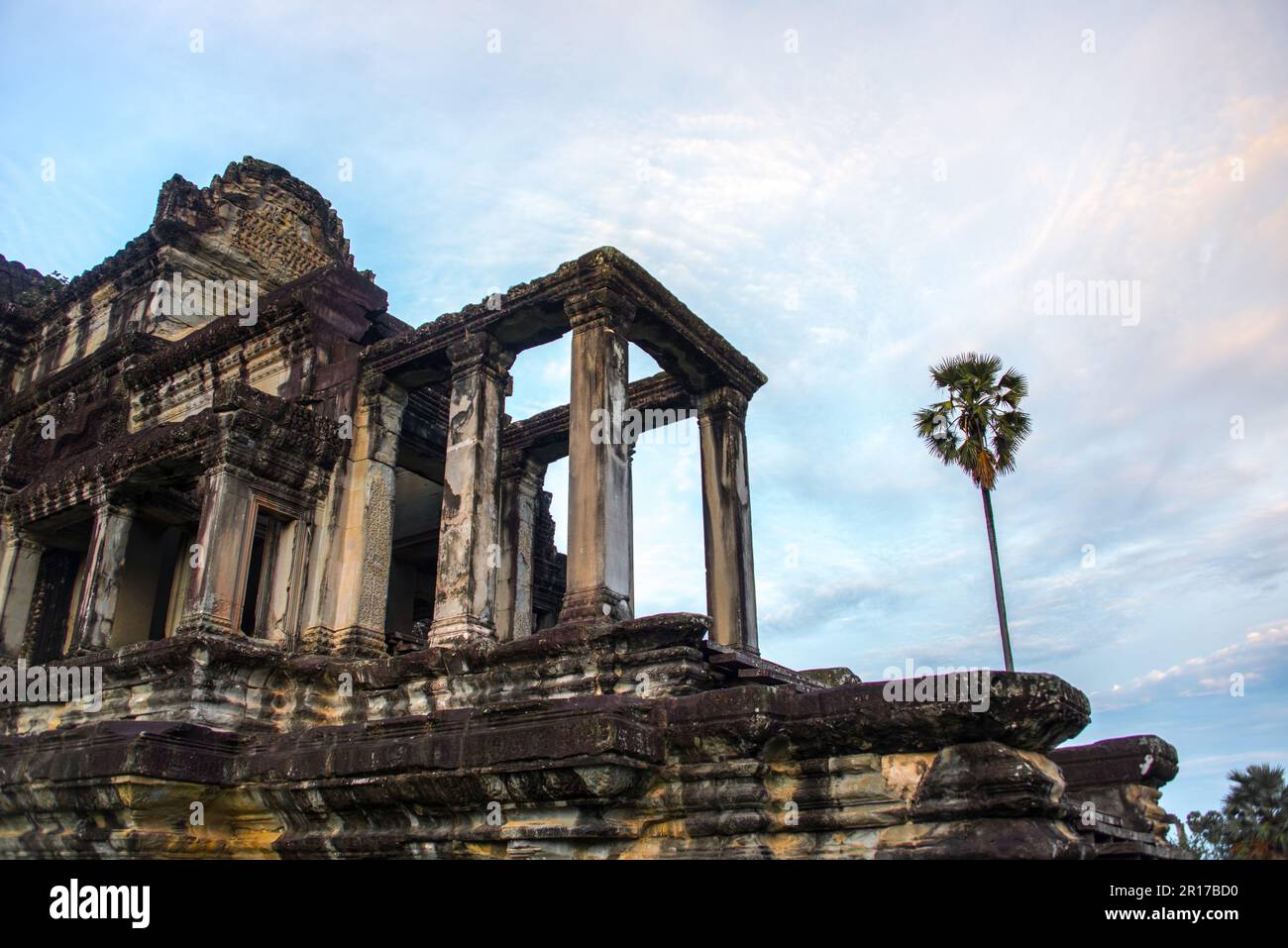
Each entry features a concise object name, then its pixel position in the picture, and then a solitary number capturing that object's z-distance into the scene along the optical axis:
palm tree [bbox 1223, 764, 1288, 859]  25.75
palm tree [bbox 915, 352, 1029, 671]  20.00
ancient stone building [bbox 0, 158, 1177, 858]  5.72
